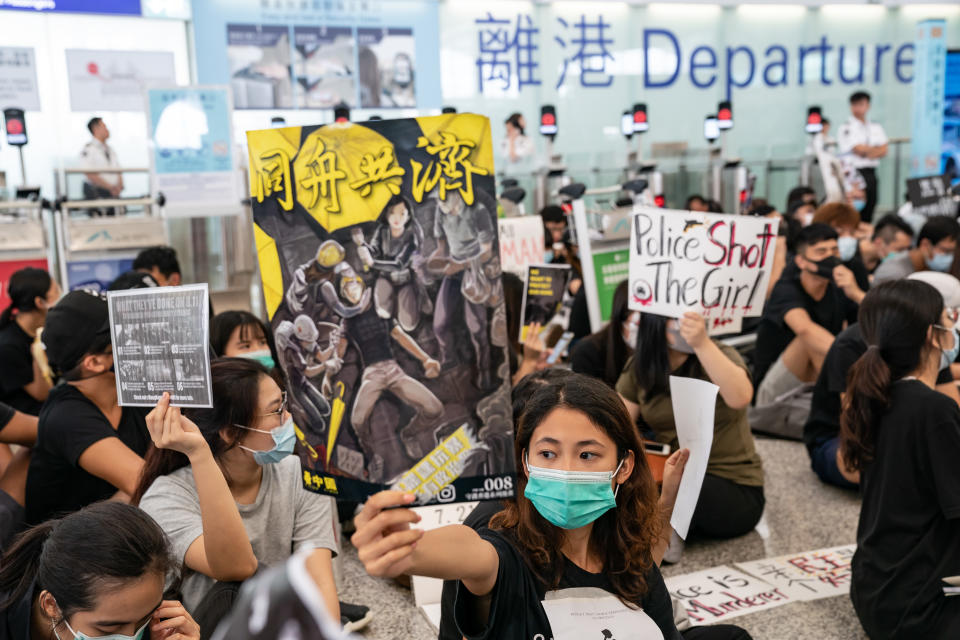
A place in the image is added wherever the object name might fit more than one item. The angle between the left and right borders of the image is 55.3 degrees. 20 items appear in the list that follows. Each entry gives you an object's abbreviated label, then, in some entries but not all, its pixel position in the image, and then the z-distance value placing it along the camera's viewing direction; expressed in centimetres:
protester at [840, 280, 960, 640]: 218
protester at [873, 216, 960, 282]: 492
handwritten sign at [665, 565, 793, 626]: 263
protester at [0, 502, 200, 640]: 151
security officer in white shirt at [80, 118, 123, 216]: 784
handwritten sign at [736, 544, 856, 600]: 276
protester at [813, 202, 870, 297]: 462
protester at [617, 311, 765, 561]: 296
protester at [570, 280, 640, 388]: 321
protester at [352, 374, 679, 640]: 141
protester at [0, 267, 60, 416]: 350
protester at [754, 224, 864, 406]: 398
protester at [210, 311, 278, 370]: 294
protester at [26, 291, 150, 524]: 227
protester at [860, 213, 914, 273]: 559
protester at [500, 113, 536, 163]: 967
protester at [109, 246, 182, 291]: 444
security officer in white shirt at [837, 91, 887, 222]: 963
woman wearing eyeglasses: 174
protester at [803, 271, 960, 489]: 316
